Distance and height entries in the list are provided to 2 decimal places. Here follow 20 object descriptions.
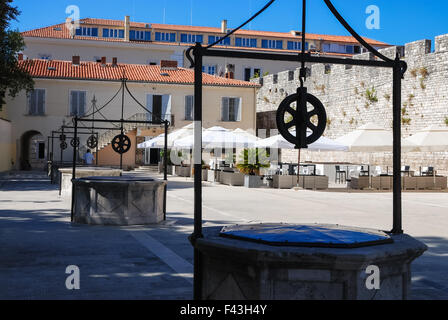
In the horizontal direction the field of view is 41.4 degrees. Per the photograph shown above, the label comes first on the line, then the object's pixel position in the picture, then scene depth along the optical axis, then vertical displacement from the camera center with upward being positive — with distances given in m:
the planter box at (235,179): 22.36 -0.76
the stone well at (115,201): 9.85 -0.73
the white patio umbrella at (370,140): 19.78 +0.69
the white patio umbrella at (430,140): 19.39 +0.70
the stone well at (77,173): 15.26 -0.43
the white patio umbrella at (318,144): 20.02 +0.53
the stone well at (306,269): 3.38 -0.65
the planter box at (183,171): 28.13 -0.63
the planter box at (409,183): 20.94 -0.78
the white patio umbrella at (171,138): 24.70 +0.89
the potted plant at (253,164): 21.41 -0.19
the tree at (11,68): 25.33 +3.99
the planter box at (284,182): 21.25 -0.81
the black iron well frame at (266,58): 3.85 +0.53
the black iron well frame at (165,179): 10.23 -0.55
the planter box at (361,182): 20.68 -0.76
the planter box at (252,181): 21.34 -0.80
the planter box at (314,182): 20.92 -0.79
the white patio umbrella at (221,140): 21.97 +0.69
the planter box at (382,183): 20.77 -0.79
